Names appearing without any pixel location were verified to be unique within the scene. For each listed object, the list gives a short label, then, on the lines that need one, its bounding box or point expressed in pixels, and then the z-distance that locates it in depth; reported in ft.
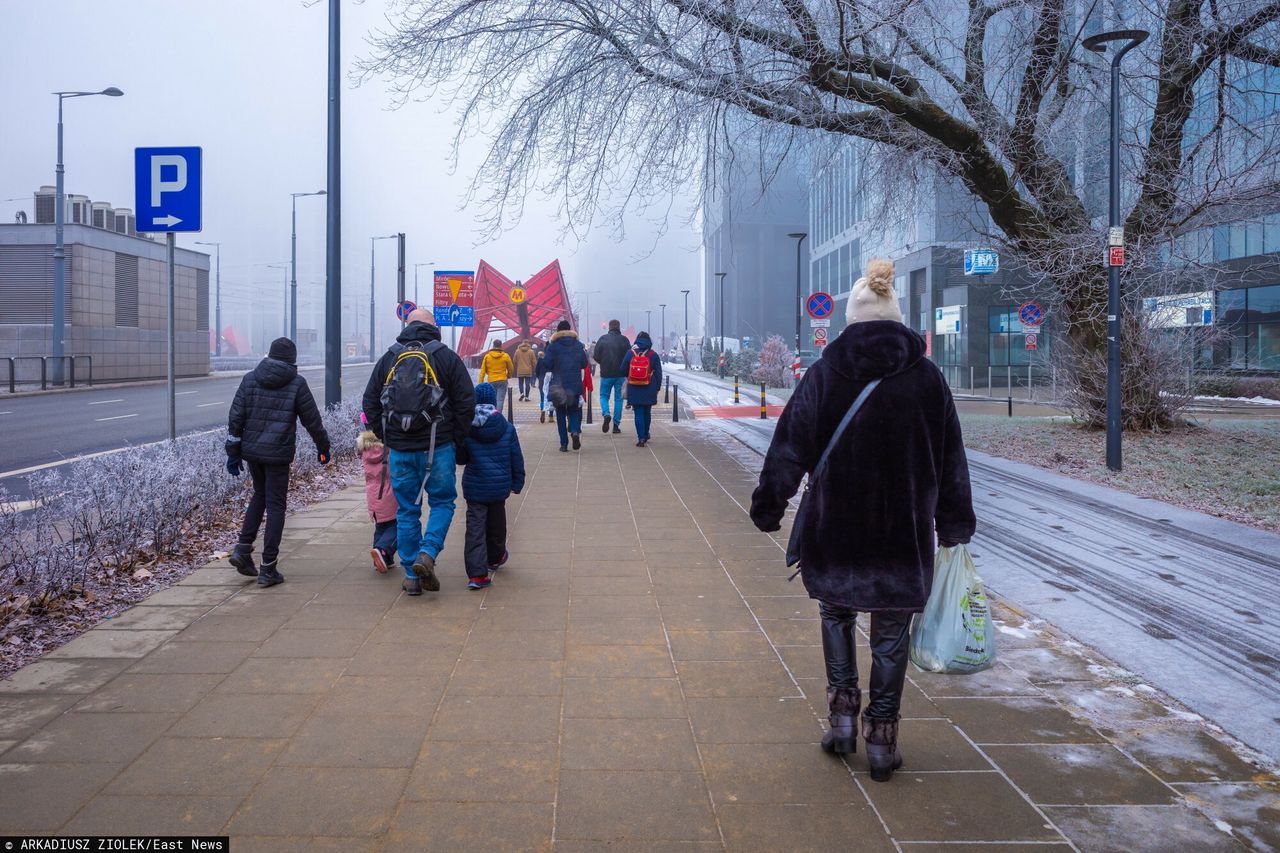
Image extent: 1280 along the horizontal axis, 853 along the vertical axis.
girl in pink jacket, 23.29
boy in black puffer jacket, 22.09
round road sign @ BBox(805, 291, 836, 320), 77.56
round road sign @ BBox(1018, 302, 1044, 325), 89.51
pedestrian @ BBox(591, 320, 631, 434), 54.49
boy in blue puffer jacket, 22.03
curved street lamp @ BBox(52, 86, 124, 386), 101.45
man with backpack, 21.17
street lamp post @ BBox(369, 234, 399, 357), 232.16
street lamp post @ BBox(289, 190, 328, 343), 162.61
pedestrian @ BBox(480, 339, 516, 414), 60.75
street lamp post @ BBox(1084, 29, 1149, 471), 42.50
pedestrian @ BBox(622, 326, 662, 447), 50.52
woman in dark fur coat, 12.42
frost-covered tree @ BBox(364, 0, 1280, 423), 40.78
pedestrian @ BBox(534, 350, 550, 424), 63.67
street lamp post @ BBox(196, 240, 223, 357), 196.67
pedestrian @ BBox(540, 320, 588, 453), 48.78
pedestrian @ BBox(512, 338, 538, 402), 90.89
